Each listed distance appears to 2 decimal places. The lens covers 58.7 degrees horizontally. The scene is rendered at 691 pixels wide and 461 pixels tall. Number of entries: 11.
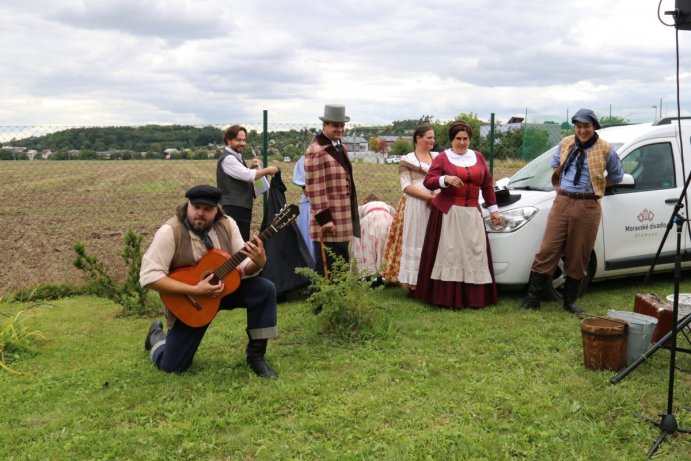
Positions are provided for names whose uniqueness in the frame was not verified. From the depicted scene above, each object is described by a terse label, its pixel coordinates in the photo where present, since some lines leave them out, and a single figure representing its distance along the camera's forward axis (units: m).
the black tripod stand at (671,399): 3.31
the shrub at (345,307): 5.18
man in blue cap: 5.71
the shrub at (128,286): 6.26
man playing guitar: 4.23
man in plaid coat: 5.84
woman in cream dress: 6.54
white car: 6.27
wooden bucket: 4.36
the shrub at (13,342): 5.00
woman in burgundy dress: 6.09
